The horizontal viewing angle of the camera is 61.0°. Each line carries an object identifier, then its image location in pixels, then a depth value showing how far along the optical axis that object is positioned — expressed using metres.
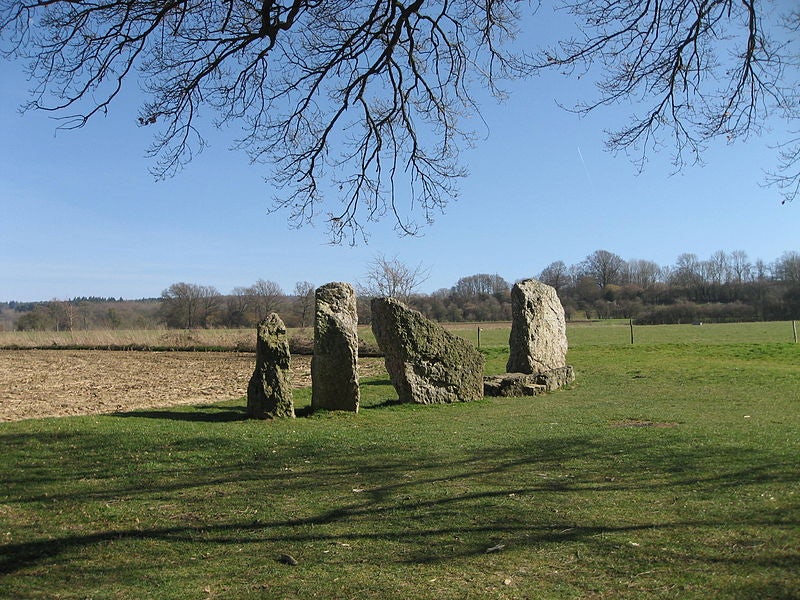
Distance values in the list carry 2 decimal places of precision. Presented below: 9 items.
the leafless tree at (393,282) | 42.31
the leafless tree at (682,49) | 7.92
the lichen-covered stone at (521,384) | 15.48
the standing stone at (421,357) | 13.90
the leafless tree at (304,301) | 46.70
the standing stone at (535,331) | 17.42
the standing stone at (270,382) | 11.72
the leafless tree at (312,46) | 7.94
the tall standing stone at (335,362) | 12.59
